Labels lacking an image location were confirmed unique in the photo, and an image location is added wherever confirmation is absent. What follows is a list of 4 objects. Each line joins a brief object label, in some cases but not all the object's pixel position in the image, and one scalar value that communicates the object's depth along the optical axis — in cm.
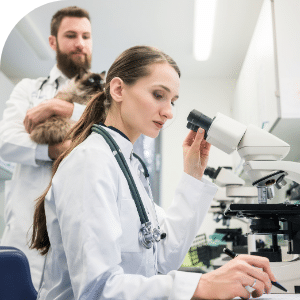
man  137
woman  64
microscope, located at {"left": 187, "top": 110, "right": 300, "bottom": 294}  97
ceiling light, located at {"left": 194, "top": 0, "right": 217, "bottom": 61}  256
